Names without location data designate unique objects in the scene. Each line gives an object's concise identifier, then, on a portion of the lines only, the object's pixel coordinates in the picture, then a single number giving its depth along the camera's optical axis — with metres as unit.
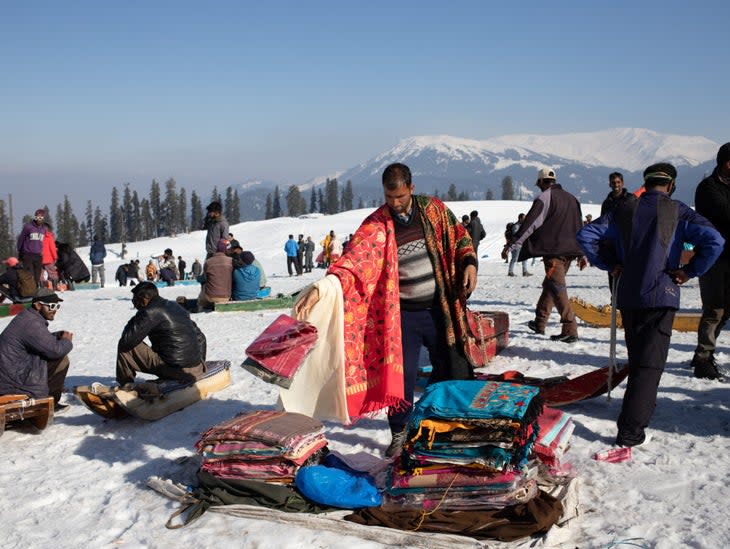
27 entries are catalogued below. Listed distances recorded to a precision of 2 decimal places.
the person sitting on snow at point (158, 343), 6.77
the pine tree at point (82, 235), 123.38
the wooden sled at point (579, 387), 6.01
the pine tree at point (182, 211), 129.25
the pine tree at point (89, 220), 128.75
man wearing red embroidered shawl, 4.82
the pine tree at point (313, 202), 150.90
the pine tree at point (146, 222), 127.25
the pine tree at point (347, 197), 165.90
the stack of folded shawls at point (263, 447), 4.61
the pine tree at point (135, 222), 128.75
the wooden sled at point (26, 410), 6.14
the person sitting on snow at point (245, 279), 13.80
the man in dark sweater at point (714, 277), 5.96
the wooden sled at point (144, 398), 6.44
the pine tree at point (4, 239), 90.94
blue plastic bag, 4.36
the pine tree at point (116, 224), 125.31
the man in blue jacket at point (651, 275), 4.87
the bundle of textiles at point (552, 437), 4.59
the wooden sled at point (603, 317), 8.84
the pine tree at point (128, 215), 129.38
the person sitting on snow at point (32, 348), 6.34
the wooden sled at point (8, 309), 14.81
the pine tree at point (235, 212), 141.00
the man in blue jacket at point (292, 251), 27.67
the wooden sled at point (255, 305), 13.62
